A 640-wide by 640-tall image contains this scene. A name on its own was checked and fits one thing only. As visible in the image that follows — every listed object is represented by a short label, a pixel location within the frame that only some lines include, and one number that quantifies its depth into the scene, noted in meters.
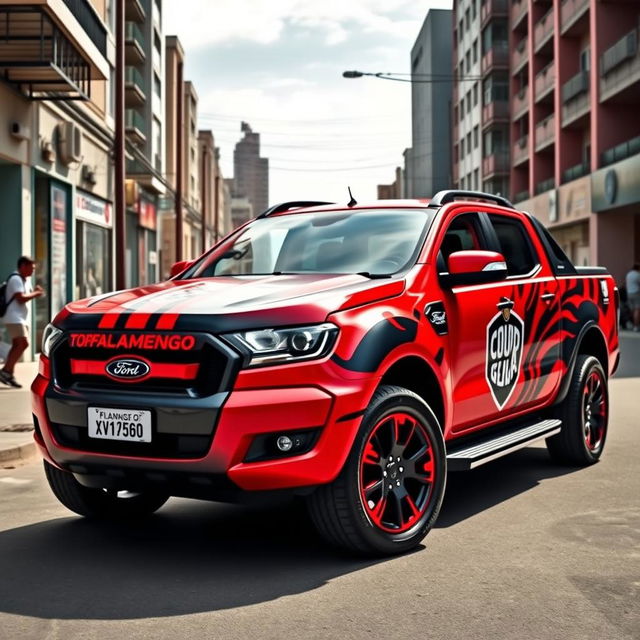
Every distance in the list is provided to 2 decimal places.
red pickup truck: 4.25
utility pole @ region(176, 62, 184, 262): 30.80
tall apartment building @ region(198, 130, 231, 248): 86.38
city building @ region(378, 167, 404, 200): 116.44
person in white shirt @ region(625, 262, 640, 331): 25.73
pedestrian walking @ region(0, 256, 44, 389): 13.16
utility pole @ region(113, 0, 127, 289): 18.69
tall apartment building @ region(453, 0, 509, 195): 56.72
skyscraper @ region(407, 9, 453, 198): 82.44
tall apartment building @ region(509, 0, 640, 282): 31.95
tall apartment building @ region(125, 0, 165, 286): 36.91
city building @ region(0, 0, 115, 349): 16.78
